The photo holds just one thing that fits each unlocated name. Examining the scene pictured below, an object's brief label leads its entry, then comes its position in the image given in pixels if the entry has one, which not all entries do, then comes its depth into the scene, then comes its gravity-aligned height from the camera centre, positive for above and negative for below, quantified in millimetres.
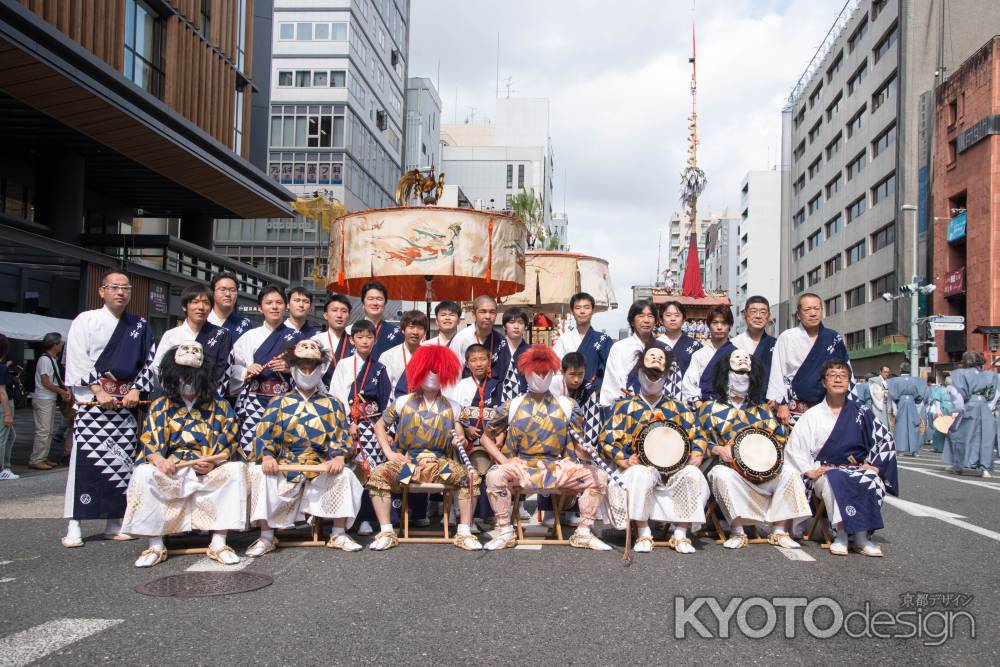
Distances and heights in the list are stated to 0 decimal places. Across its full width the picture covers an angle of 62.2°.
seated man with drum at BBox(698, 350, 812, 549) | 5641 -676
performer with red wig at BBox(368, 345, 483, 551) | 5617 -574
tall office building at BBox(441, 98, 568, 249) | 83375 +19475
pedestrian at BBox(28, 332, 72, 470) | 9938 -530
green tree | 47331 +9118
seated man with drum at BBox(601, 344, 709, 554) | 5574 -605
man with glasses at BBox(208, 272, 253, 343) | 6148 +369
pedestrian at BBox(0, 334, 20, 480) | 9336 -842
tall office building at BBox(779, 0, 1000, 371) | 37750 +11926
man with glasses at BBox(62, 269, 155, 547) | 5598 -338
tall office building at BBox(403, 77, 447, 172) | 57312 +17292
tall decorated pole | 34406 +7901
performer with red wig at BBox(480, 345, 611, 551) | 5621 -620
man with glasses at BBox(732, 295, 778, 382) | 6648 +285
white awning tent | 11508 +368
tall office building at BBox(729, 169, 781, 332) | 76062 +13090
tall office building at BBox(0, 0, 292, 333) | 13266 +4167
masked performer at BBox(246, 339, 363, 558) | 5363 -675
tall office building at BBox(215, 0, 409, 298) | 38938 +11154
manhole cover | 4312 -1235
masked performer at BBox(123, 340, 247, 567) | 5062 -701
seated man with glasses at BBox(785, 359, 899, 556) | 5488 -609
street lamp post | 25781 +1104
